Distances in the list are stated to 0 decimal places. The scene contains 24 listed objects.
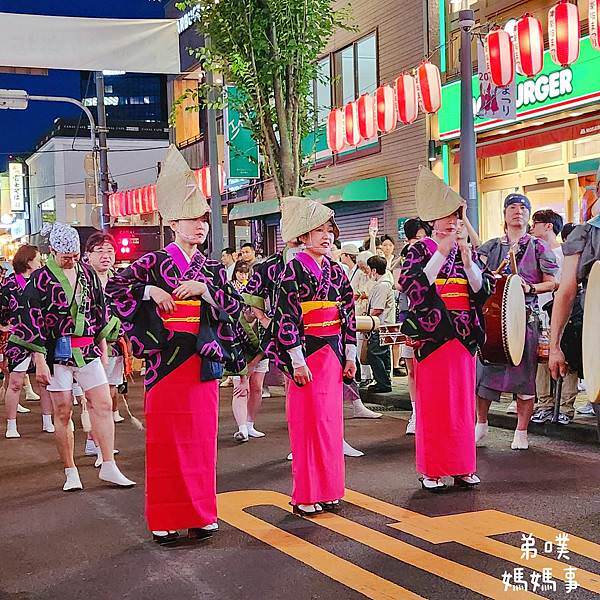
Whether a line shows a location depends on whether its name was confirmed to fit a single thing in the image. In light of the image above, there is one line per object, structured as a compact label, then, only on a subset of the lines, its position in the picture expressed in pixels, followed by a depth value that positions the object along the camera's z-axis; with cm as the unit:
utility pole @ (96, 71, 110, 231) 2389
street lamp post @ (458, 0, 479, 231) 1112
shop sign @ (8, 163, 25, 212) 5538
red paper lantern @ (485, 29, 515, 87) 1216
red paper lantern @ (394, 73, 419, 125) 1425
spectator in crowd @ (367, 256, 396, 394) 1169
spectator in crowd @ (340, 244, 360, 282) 1334
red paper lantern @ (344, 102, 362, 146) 1595
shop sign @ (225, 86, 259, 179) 1958
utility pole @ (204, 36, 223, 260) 1825
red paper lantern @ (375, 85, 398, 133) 1486
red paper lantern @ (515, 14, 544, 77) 1202
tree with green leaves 1317
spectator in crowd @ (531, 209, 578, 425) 905
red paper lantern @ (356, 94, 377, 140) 1545
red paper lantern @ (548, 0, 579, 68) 1141
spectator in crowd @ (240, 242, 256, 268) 1373
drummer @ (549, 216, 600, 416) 415
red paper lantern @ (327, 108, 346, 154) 1653
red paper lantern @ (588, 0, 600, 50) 1084
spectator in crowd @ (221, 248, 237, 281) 1561
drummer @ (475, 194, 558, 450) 802
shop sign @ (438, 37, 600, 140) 1266
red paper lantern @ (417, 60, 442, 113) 1385
